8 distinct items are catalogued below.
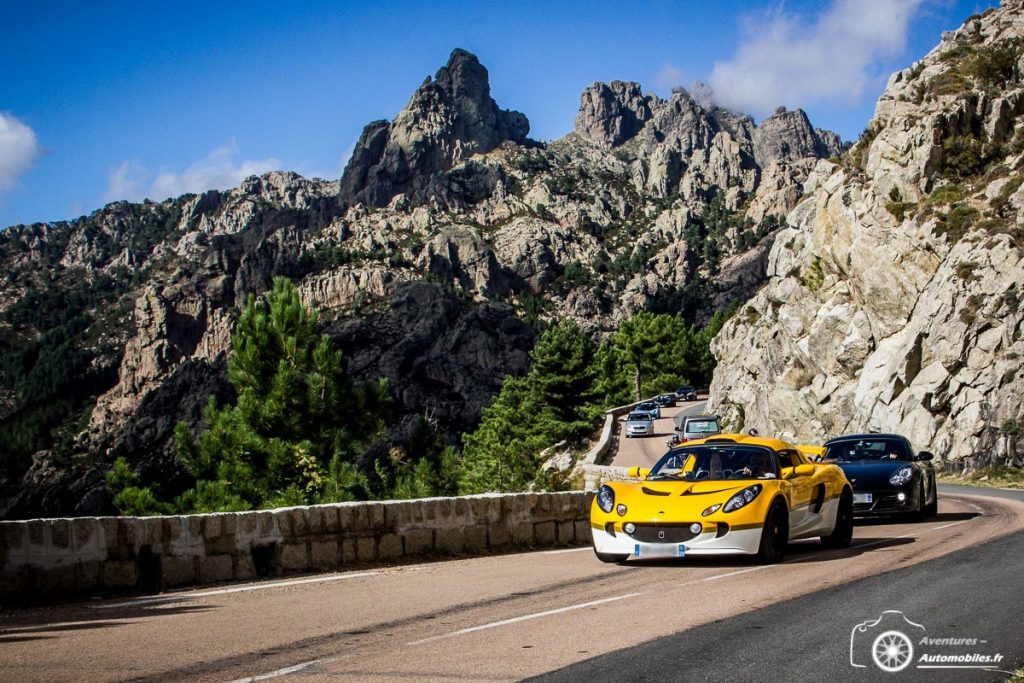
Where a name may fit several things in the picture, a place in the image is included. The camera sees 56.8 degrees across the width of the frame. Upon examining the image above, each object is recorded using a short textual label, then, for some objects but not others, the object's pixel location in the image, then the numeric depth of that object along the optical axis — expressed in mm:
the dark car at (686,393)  96200
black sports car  15773
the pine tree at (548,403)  71438
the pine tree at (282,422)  29391
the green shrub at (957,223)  44656
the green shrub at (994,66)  54375
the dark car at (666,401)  89438
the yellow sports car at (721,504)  10266
